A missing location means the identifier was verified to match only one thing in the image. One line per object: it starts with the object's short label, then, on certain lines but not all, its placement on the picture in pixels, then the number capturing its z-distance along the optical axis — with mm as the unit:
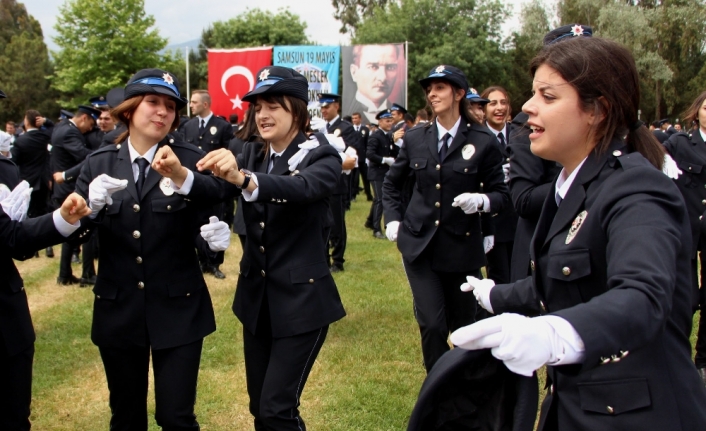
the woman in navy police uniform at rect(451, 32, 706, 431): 1394
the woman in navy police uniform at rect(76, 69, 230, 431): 3111
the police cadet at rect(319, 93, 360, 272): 9047
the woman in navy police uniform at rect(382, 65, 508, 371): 4391
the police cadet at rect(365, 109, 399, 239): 12078
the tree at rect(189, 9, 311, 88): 46281
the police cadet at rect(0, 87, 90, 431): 2922
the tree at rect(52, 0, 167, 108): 42719
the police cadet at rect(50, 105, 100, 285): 8336
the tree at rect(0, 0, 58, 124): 48125
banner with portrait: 20625
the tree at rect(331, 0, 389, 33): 53250
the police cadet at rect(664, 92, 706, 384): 5554
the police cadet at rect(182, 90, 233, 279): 10523
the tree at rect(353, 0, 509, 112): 37531
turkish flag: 20781
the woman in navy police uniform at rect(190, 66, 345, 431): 3137
